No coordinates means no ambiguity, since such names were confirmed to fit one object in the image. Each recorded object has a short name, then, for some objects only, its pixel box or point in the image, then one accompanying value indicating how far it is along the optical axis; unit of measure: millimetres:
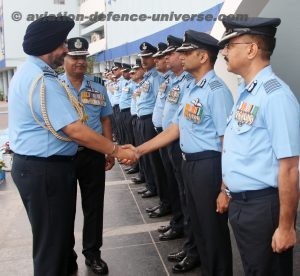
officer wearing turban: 2193
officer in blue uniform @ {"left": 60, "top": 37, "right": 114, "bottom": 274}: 3117
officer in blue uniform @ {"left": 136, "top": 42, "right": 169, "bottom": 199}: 5105
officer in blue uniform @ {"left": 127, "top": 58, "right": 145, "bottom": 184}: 5691
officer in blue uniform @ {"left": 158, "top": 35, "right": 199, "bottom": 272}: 3184
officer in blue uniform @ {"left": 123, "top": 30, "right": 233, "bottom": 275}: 2549
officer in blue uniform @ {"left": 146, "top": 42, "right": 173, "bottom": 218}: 4434
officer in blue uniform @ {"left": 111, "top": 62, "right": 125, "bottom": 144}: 8740
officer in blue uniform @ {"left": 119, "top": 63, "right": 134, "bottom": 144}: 7359
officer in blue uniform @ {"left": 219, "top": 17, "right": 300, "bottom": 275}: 1730
